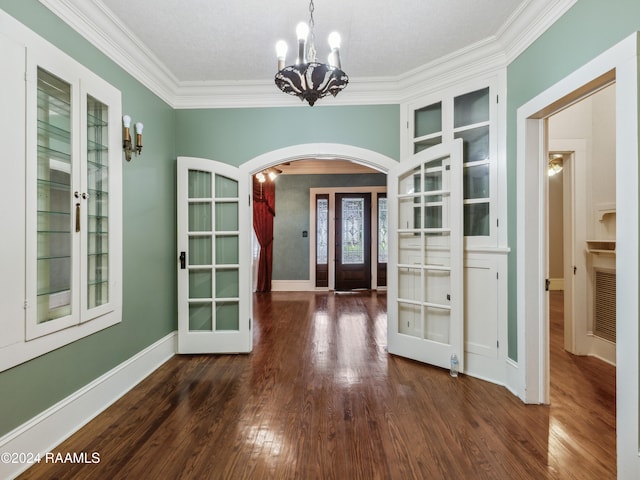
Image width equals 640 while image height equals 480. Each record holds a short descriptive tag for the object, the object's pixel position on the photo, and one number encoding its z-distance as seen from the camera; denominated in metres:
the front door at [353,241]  7.67
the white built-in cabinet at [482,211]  2.78
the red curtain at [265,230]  7.46
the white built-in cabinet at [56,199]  1.74
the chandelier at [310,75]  1.89
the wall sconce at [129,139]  2.66
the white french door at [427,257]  2.97
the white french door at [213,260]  3.48
